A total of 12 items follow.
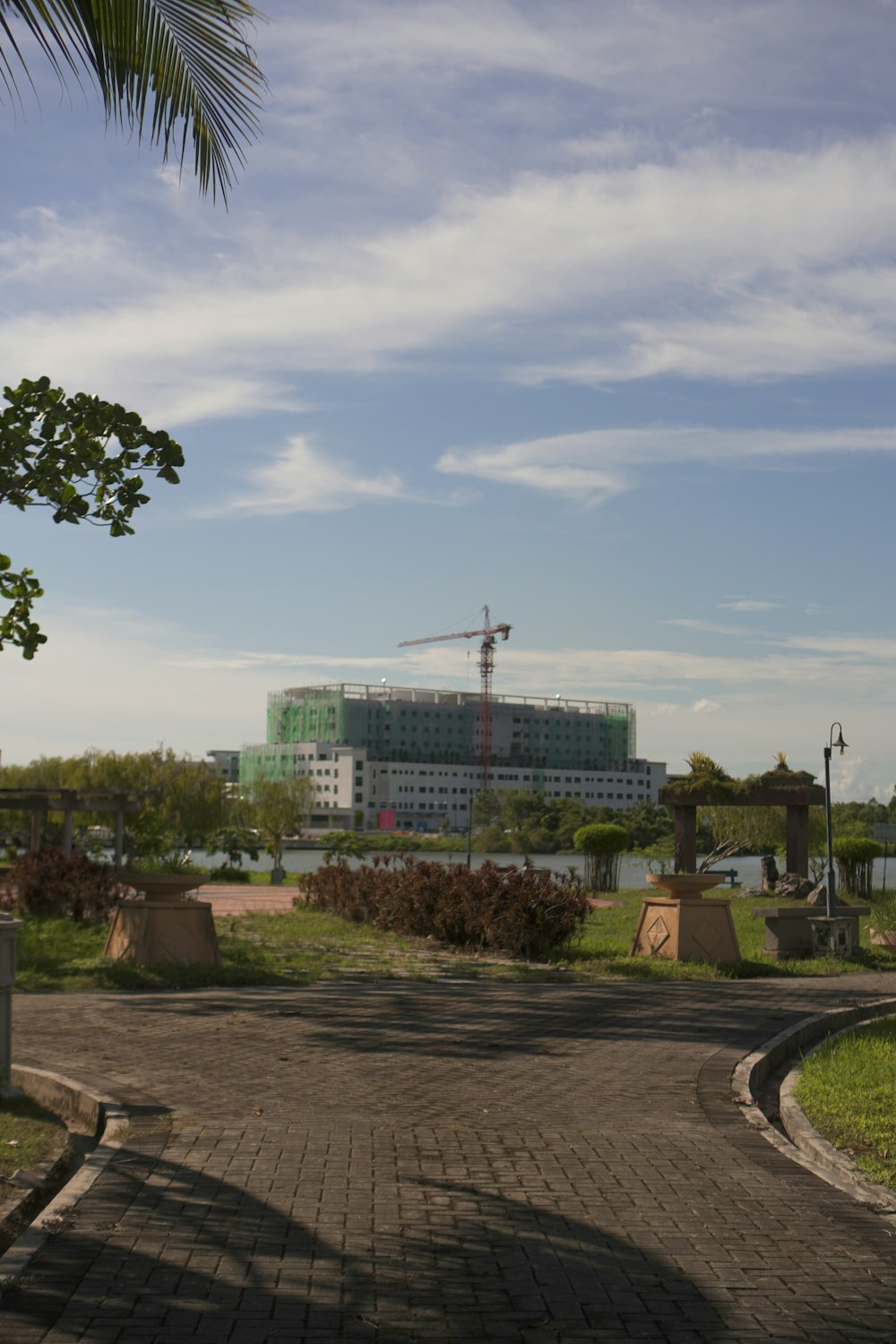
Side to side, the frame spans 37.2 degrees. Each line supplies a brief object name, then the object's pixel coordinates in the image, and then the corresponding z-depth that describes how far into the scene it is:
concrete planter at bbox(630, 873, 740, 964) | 15.96
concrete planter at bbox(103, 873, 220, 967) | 14.03
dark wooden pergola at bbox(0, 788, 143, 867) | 23.84
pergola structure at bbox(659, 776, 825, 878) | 28.02
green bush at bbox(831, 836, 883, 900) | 30.34
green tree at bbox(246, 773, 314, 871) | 53.88
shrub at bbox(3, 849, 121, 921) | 19.66
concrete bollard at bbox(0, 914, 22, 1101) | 7.14
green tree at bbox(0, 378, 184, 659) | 9.15
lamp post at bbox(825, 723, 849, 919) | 17.41
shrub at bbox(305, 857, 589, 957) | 16.42
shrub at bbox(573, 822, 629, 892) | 33.28
